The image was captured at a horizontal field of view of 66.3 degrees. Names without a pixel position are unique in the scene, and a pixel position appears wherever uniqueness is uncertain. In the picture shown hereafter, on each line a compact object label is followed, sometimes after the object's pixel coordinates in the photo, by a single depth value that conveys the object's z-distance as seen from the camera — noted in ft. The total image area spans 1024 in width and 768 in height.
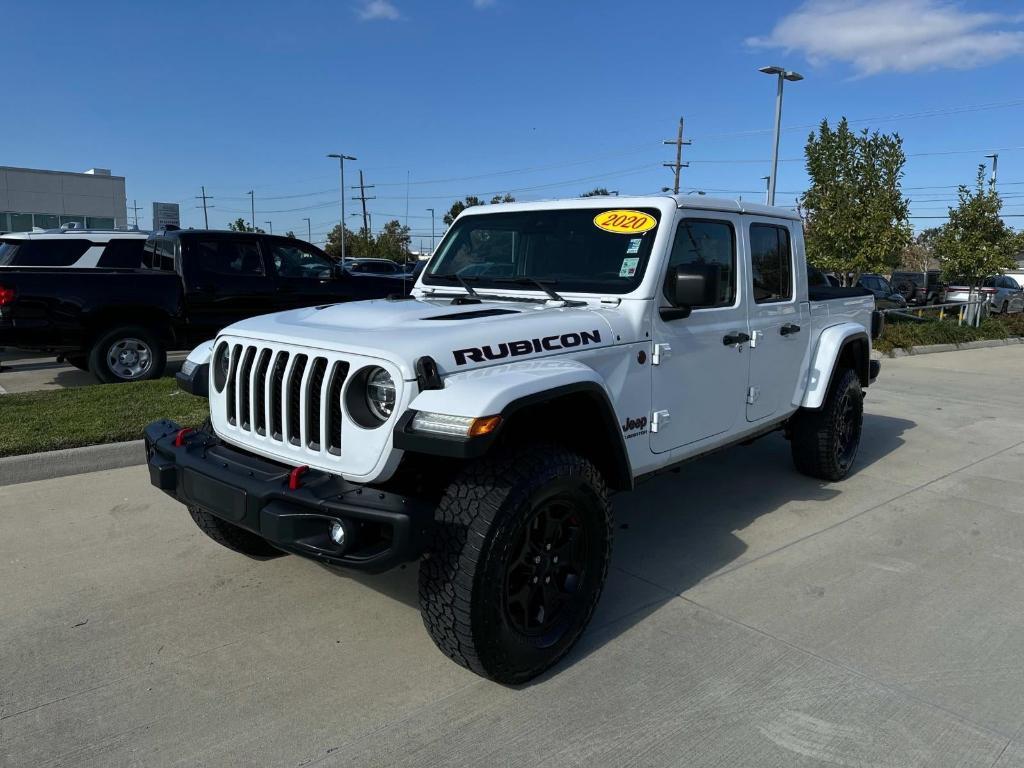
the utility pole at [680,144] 116.88
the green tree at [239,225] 164.55
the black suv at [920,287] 87.45
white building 124.06
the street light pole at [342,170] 152.76
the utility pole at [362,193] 215.51
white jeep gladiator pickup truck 9.02
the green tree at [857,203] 54.24
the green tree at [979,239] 60.34
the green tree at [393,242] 173.58
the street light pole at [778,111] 63.93
